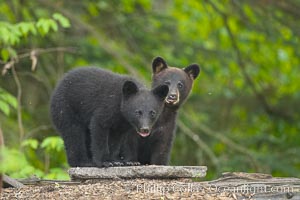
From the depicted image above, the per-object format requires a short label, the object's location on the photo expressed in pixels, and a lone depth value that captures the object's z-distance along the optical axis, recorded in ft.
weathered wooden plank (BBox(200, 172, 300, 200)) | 43.93
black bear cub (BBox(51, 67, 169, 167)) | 55.01
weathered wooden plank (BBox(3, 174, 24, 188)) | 49.01
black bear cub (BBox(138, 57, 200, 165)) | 60.80
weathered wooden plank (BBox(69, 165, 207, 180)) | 49.67
